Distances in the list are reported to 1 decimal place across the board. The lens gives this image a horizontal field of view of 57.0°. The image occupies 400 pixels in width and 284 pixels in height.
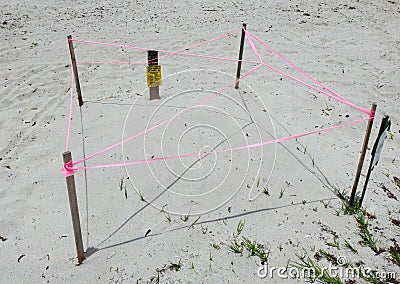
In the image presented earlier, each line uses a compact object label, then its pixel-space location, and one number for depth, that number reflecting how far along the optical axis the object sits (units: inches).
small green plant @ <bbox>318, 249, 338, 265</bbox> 91.3
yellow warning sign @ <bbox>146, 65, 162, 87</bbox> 148.8
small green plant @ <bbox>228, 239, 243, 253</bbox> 93.8
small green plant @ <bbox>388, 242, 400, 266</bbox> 90.8
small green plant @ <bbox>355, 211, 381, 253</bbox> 95.0
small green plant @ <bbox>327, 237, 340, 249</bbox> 95.0
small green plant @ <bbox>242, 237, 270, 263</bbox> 92.3
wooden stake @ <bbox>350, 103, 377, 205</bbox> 95.1
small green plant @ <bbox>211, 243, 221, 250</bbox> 95.3
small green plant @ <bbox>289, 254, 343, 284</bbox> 86.1
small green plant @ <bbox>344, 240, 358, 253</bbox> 93.9
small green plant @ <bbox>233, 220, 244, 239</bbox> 99.3
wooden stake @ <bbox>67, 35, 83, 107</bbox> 149.3
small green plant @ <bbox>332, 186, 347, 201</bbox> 112.6
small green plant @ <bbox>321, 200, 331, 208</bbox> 108.6
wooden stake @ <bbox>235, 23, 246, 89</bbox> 162.2
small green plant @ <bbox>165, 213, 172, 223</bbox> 103.5
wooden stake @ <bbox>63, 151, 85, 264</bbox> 80.6
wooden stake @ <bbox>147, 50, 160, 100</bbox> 143.0
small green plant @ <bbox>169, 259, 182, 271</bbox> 90.4
